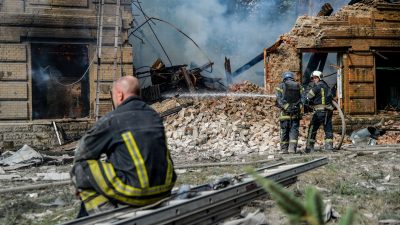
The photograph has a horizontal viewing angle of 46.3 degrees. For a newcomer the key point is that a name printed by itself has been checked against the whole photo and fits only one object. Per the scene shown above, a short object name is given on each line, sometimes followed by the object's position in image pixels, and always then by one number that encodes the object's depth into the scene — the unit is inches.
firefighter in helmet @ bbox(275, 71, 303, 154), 429.1
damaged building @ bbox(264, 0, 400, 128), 601.6
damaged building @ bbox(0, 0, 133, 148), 510.9
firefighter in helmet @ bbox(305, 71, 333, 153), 439.8
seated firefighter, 136.4
